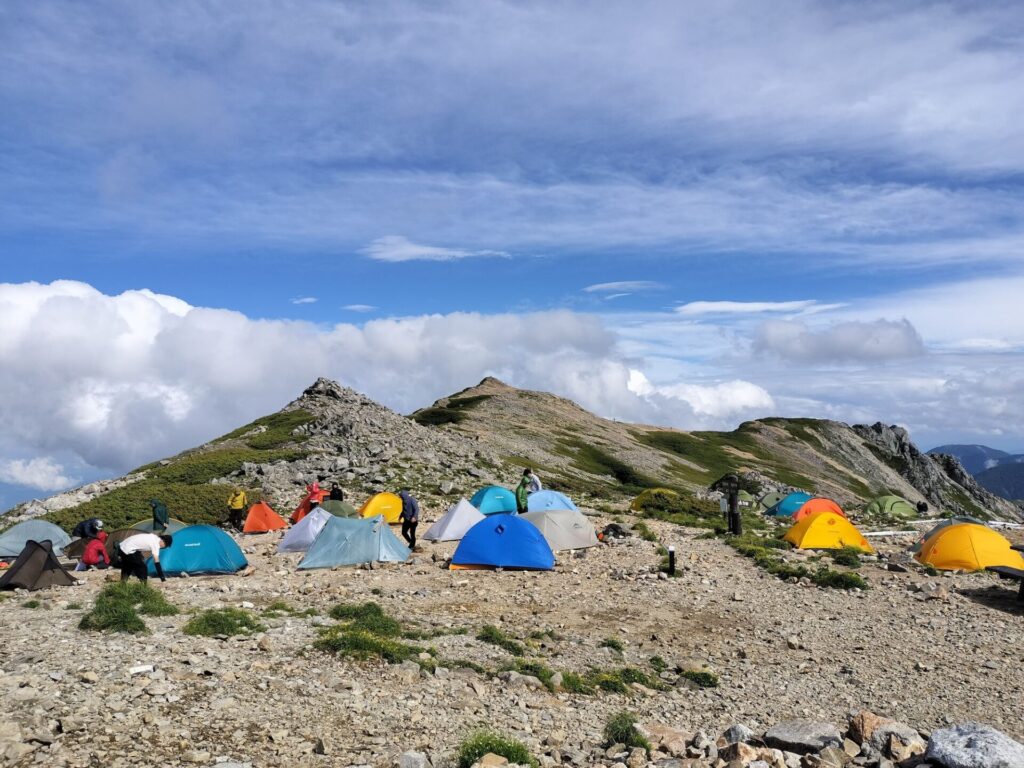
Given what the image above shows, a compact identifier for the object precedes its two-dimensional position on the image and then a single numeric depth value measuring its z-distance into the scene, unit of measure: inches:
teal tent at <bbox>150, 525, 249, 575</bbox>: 826.2
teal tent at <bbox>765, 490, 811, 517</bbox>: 1621.6
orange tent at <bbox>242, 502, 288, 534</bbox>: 1223.8
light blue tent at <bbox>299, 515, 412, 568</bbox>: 879.7
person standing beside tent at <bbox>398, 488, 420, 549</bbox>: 983.6
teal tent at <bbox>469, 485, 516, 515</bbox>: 1225.4
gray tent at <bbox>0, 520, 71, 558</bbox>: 1050.7
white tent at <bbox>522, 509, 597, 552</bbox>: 985.5
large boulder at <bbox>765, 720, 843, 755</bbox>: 390.3
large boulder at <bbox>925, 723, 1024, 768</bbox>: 320.2
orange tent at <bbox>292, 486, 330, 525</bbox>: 1229.1
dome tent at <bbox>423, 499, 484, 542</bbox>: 1061.1
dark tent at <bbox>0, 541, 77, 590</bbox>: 721.6
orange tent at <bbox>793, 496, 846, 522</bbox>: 1365.7
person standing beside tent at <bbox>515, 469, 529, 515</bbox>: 1114.7
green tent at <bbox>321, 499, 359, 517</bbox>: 1165.7
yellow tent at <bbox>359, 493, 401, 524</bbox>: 1223.5
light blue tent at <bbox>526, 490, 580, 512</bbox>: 1169.4
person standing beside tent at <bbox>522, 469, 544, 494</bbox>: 1249.0
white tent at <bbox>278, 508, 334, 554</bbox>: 1002.1
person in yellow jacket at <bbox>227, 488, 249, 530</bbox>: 1225.4
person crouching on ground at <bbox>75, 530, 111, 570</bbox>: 877.8
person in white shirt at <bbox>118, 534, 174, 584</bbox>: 705.6
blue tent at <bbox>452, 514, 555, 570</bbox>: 870.4
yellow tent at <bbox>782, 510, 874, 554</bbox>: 1042.7
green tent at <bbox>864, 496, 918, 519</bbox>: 1700.3
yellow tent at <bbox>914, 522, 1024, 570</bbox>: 888.3
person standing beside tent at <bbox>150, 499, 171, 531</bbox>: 998.4
